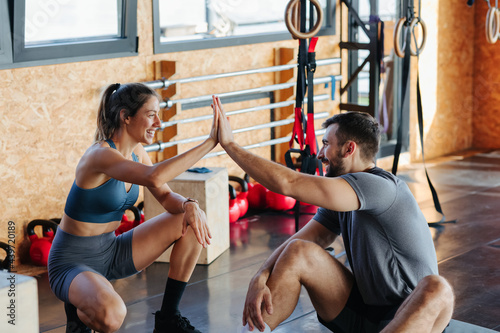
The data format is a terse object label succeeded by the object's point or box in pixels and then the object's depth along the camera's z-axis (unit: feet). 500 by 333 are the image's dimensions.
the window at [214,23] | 14.55
